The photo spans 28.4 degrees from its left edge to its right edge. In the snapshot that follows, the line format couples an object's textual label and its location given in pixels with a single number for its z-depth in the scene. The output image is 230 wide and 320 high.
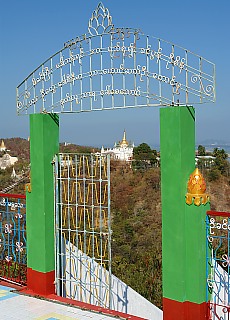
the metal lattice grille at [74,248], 4.35
